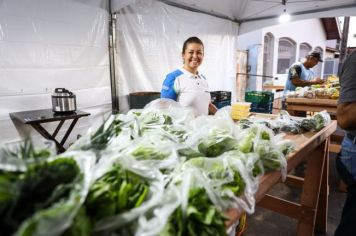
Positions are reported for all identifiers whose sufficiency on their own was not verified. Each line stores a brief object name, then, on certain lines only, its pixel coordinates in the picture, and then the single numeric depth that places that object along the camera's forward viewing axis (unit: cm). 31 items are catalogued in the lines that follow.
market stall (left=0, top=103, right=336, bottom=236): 45
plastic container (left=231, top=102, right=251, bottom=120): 200
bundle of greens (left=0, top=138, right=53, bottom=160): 54
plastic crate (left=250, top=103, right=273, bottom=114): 386
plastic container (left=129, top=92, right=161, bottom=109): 330
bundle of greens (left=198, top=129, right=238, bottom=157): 92
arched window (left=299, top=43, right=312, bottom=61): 1165
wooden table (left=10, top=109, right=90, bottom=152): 218
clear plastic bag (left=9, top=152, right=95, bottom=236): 40
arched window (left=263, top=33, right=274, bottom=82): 869
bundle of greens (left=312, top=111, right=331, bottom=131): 162
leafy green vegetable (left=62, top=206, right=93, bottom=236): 44
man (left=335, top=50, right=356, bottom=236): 116
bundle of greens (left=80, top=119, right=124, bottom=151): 69
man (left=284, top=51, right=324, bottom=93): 412
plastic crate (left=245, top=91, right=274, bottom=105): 380
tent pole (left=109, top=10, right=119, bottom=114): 315
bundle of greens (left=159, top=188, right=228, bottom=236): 53
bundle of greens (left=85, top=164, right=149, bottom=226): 50
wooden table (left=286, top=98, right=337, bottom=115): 313
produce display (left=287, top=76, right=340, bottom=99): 319
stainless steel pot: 242
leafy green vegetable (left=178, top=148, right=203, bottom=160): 84
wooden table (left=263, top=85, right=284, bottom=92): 661
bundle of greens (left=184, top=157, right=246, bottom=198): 69
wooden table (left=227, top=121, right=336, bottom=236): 166
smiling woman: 211
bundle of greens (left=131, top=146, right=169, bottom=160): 74
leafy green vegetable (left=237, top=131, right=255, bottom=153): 93
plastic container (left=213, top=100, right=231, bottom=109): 421
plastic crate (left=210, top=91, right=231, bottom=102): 426
